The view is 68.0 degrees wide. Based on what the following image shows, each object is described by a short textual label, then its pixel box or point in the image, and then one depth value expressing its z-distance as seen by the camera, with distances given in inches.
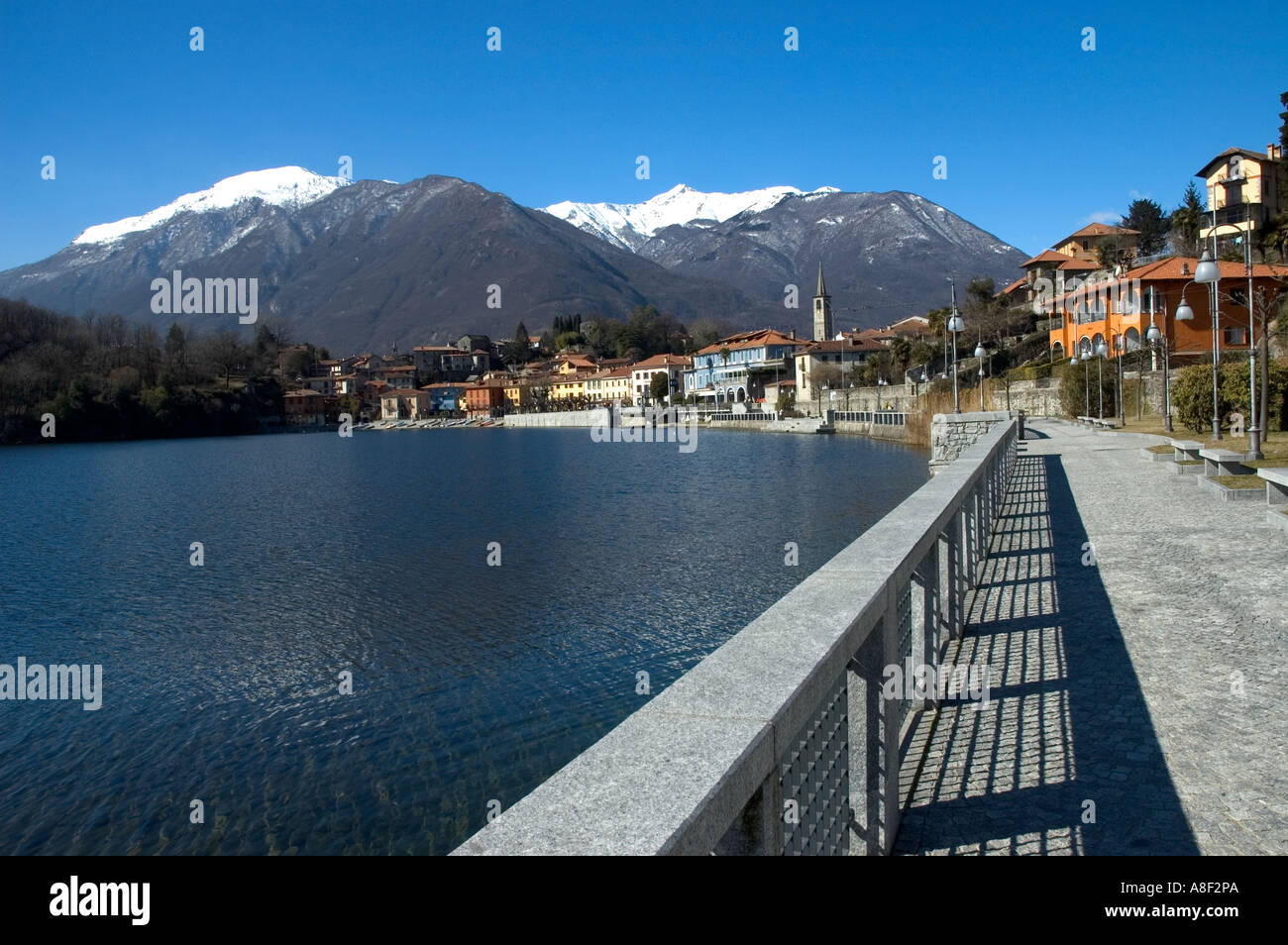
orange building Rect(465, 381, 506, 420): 6614.2
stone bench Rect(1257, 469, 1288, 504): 475.8
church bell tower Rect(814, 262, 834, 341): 5418.3
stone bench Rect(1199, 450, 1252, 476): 648.4
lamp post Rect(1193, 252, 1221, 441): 725.3
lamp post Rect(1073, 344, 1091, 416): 1926.7
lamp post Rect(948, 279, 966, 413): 1308.2
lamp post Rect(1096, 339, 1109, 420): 1763.5
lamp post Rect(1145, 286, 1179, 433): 1323.1
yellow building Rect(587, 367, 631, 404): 5802.2
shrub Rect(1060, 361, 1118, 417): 1909.4
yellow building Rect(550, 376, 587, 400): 6058.1
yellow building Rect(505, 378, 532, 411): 6387.8
